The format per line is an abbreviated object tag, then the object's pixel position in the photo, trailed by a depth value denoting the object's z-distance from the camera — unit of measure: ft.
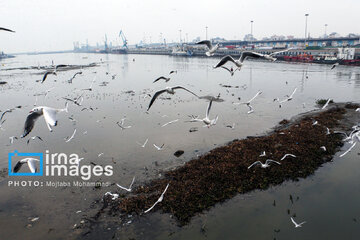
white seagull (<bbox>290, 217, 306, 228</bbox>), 29.38
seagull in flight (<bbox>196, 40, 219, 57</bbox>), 37.16
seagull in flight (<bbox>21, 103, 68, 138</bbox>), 21.32
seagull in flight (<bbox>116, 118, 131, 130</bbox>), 65.71
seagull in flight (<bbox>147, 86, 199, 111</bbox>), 34.25
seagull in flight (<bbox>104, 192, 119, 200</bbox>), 34.58
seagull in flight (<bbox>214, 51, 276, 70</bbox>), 29.48
